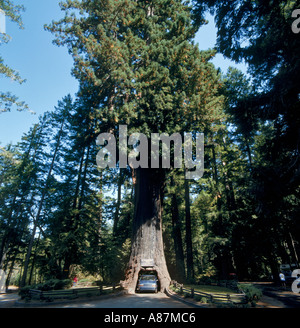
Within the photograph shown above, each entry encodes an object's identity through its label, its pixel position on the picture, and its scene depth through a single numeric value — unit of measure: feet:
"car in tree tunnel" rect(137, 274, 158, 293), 39.88
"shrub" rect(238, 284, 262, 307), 31.13
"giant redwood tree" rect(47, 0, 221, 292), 39.75
